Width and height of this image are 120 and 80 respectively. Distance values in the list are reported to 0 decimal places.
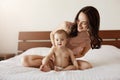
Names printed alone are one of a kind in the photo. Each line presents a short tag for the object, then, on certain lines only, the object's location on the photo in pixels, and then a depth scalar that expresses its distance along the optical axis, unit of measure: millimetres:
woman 1655
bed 1346
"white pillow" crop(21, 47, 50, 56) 2316
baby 1545
